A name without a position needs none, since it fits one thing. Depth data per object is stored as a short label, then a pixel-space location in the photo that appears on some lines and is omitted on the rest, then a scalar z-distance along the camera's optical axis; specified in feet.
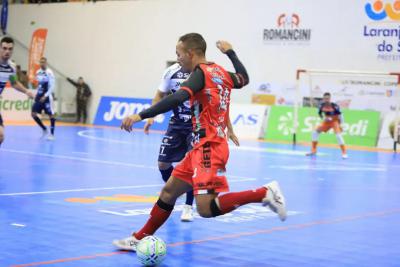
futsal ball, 22.41
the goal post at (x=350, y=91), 90.22
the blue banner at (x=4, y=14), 119.95
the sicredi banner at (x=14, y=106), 105.40
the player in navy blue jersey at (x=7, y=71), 43.30
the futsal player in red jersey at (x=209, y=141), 22.45
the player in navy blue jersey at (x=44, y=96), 75.36
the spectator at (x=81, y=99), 119.79
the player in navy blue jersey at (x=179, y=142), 31.45
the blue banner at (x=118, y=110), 108.17
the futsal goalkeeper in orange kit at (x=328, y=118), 73.50
